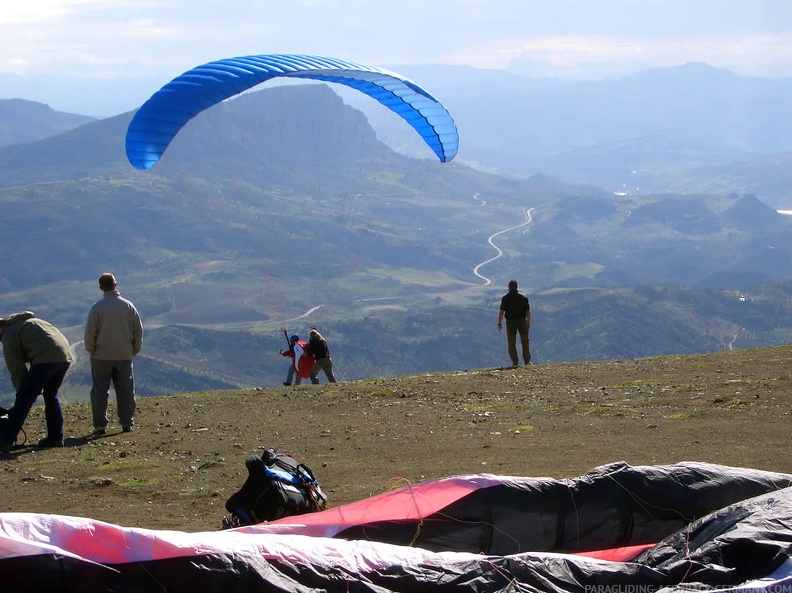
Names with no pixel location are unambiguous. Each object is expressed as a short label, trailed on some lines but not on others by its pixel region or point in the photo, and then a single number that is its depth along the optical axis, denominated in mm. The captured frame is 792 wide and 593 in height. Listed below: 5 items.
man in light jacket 12570
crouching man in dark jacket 11734
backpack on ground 7660
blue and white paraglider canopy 15391
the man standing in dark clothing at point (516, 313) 19484
